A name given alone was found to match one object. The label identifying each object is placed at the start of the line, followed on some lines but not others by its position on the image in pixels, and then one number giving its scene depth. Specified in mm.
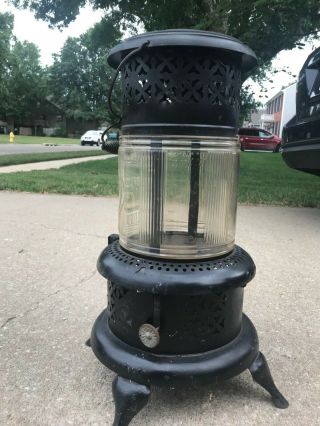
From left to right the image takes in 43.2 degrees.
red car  26297
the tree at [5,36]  36531
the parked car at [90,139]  32312
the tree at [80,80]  52594
